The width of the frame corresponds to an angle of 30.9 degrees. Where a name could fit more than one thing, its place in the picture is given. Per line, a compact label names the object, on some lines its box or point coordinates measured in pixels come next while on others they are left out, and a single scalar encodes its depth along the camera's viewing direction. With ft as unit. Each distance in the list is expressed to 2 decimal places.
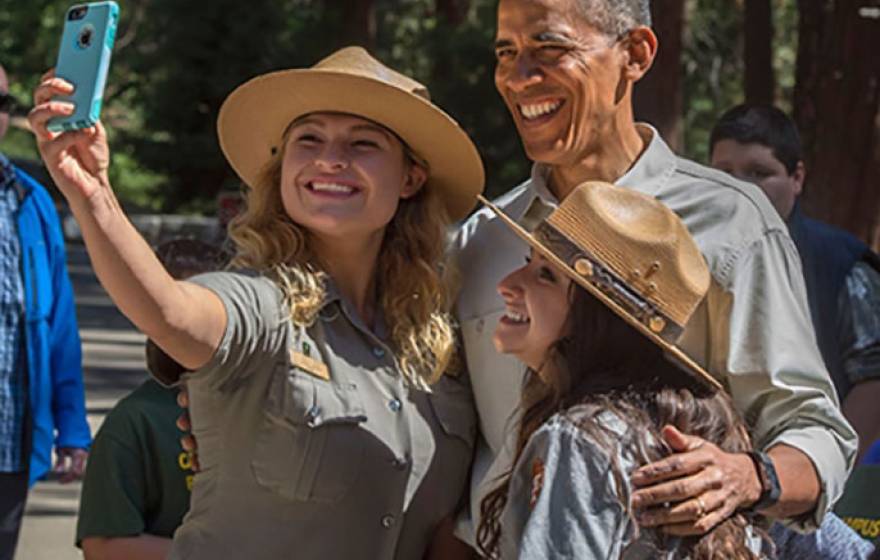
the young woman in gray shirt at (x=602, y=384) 8.38
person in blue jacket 17.35
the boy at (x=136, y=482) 14.79
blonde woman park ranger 10.26
